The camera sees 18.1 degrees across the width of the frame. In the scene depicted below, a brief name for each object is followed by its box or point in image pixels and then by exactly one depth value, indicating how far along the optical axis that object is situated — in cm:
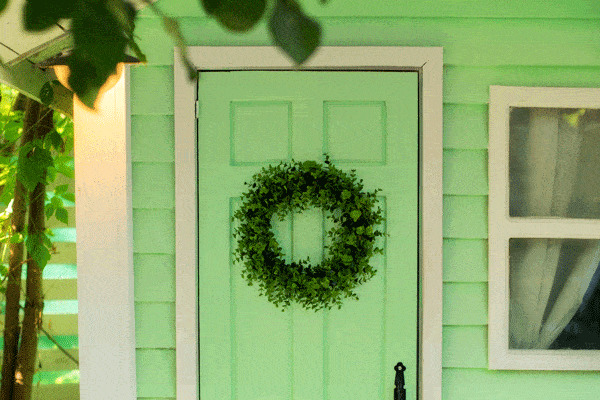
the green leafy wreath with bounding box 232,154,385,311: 687
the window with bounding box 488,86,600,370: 695
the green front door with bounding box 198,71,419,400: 694
